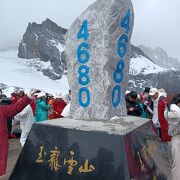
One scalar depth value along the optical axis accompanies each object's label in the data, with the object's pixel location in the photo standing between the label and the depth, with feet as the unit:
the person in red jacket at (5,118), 10.71
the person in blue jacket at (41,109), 20.32
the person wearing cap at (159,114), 17.30
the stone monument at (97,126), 9.52
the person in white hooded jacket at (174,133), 10.27
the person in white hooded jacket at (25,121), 17.51
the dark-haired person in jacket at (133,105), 16.43
